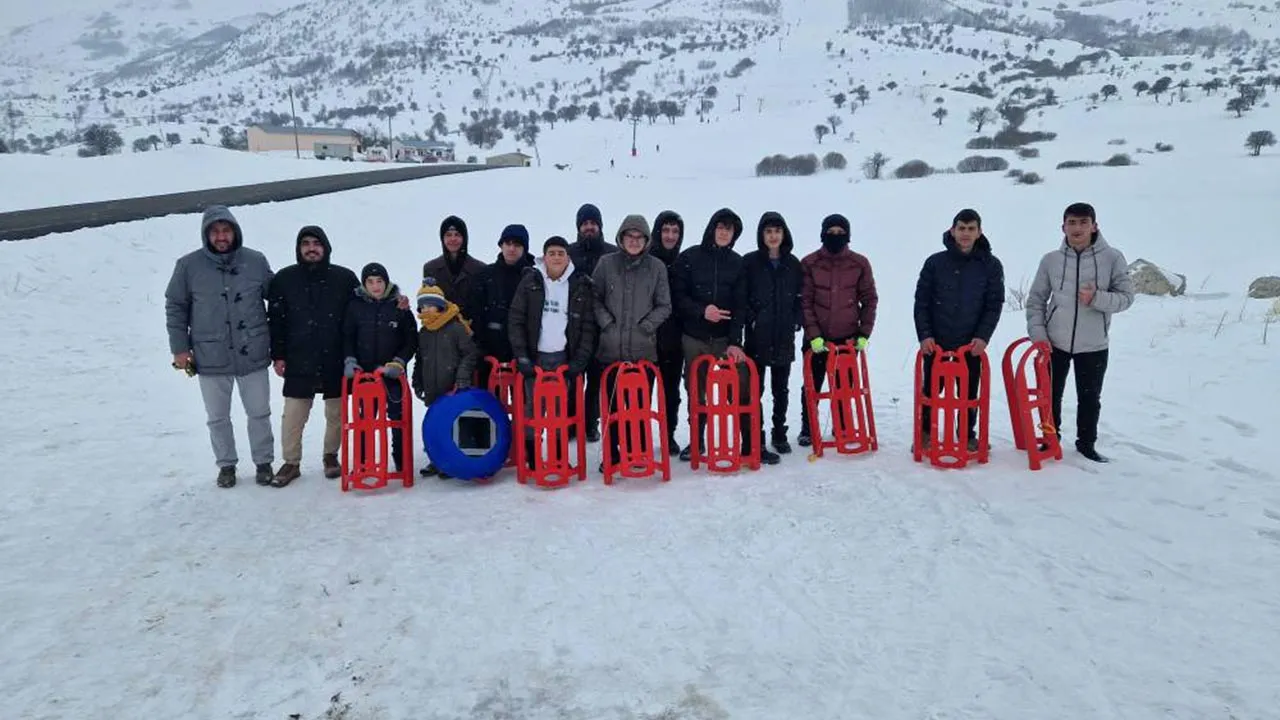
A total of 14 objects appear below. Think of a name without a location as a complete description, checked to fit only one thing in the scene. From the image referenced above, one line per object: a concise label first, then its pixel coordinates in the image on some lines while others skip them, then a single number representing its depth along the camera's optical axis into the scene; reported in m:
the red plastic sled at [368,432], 5.59
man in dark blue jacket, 5.91
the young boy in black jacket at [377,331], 5.67
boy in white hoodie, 5.71
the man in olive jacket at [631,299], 5.71
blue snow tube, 5.56
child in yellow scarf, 5.71
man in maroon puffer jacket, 6.12
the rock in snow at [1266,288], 12.48
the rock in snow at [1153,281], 13.85
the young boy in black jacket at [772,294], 5.96
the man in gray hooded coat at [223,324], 5.45
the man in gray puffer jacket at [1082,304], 5.68
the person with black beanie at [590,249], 6.78
